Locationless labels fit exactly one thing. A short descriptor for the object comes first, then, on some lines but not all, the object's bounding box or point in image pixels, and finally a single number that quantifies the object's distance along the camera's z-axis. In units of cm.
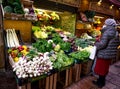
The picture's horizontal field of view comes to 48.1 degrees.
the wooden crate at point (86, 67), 473
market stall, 296
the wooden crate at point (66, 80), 394
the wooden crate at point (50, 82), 341
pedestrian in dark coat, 351
